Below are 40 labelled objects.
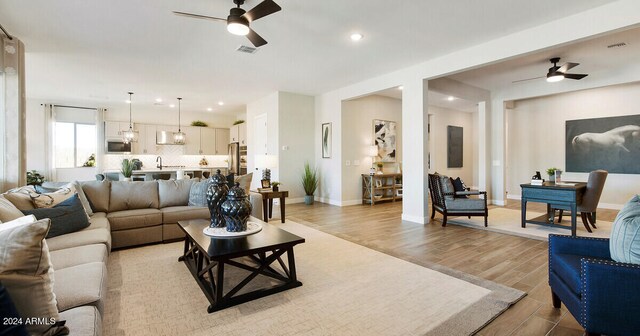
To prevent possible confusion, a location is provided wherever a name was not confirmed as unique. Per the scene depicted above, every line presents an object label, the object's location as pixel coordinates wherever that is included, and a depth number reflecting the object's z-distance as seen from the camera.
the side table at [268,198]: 5.17
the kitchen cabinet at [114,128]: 8.99
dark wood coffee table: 2.23
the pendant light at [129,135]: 8.41
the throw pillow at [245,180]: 4.93
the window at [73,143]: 8.54
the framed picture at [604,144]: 6.39
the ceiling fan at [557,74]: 5.00
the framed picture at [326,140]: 7.57
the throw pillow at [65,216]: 2.75
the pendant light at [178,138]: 9.09
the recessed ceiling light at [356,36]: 4.08
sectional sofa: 1.55
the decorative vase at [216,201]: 2.84
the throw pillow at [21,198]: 2.78
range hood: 9.71
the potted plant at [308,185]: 7.47
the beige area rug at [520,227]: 4.41
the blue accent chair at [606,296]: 1.56
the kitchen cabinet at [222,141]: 10.89
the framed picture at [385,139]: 8.03
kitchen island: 7.48
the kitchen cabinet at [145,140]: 9.48
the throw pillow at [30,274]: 1.16
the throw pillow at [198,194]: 4.36
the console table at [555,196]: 4.24
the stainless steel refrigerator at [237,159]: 9.68
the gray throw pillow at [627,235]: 1.64
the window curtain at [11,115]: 3.90
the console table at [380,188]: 7.44
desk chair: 4.41
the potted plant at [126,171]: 7.10
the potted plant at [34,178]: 7.71
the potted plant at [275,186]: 5.37
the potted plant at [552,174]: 5.07
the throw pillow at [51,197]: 2.94
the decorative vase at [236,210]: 2.63
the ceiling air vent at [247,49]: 4.57
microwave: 8.91
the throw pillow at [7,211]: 2.26
